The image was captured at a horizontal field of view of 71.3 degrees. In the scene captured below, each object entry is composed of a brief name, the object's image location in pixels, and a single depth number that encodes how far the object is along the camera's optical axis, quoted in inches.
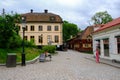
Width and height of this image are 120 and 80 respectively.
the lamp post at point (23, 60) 276.4
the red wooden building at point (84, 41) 838.0
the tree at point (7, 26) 335.1
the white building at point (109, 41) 324.4
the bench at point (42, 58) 350.2
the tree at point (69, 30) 1284.6
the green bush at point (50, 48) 623.6
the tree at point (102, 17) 1013.2
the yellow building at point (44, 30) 831.5
